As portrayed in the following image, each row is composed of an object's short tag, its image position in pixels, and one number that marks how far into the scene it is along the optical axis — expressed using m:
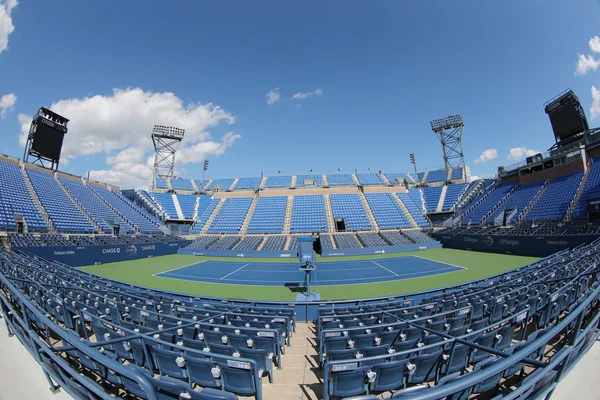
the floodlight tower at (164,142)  52.38
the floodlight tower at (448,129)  51.47
